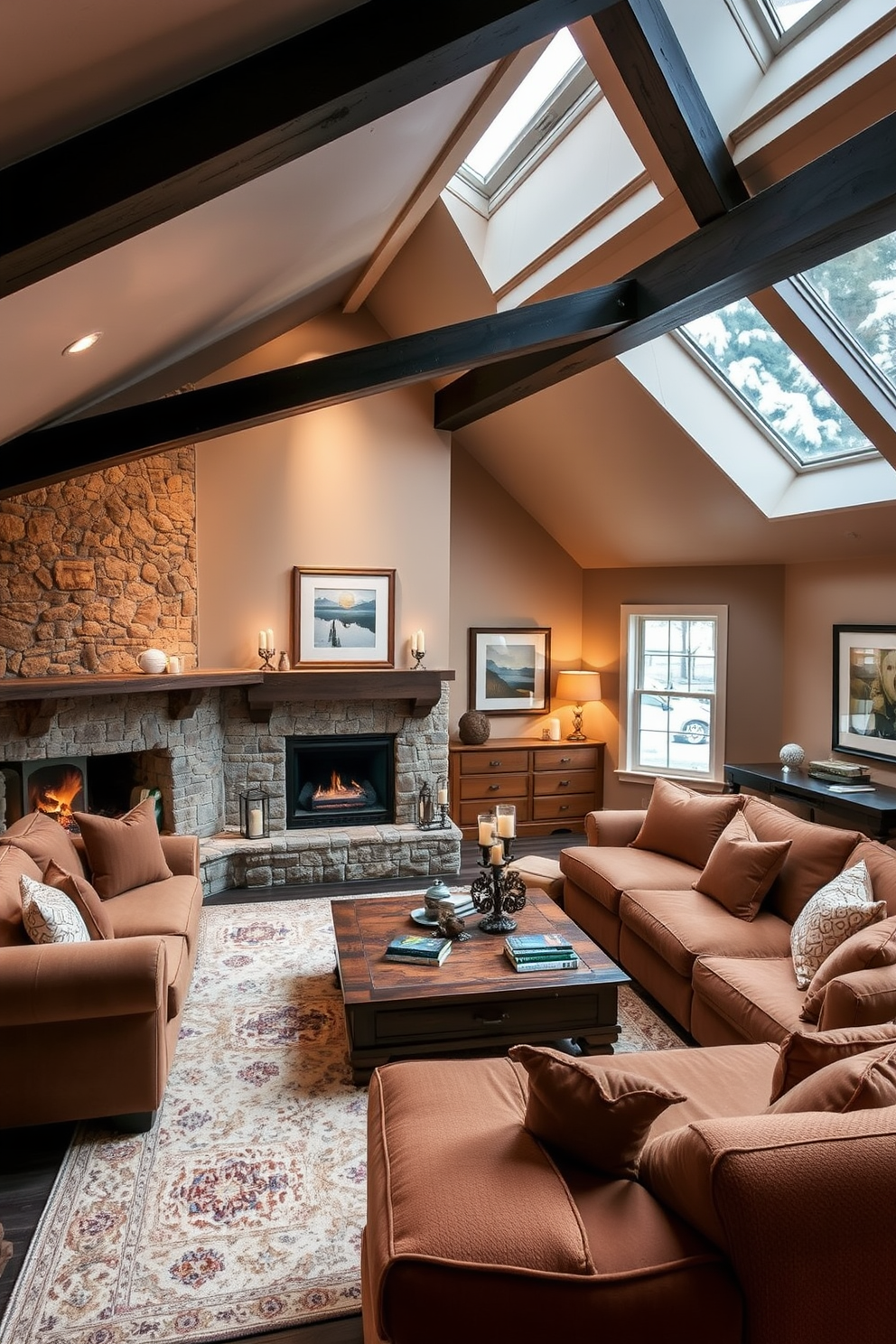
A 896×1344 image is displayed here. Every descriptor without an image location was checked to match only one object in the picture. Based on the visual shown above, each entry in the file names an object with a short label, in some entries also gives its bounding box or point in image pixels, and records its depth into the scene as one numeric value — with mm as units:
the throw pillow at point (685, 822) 4664
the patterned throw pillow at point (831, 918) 3225
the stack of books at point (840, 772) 5512
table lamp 7500
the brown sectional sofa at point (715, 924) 3096
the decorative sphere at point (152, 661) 5512
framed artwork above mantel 6246
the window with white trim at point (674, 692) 7012
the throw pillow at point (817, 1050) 2064
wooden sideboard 7113
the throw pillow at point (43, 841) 3760
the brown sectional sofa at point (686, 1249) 1576
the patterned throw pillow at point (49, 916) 3143
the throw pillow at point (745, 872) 3973
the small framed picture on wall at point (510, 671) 7562
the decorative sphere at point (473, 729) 7188
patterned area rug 2328
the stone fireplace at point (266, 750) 5629
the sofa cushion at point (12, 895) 3152
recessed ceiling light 3254
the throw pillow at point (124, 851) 4152
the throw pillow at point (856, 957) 2838
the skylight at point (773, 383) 4957
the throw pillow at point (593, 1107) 1840
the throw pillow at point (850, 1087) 1808
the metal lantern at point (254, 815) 6023
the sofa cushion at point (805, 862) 3844
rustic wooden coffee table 3389
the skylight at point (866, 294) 3908
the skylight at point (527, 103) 4000
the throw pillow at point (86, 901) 3410
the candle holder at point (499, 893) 3979
